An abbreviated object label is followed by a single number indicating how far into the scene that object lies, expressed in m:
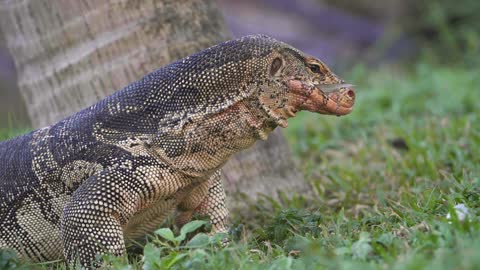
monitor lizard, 7.72
